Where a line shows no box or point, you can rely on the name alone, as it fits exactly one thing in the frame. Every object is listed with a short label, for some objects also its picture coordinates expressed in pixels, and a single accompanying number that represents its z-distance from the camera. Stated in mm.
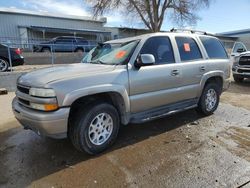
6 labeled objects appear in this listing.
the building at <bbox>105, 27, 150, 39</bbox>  26197
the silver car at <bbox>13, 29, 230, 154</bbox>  2571
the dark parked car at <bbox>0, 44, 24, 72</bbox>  7775
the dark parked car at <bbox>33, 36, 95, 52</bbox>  15416
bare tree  22756
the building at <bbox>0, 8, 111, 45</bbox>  21416
